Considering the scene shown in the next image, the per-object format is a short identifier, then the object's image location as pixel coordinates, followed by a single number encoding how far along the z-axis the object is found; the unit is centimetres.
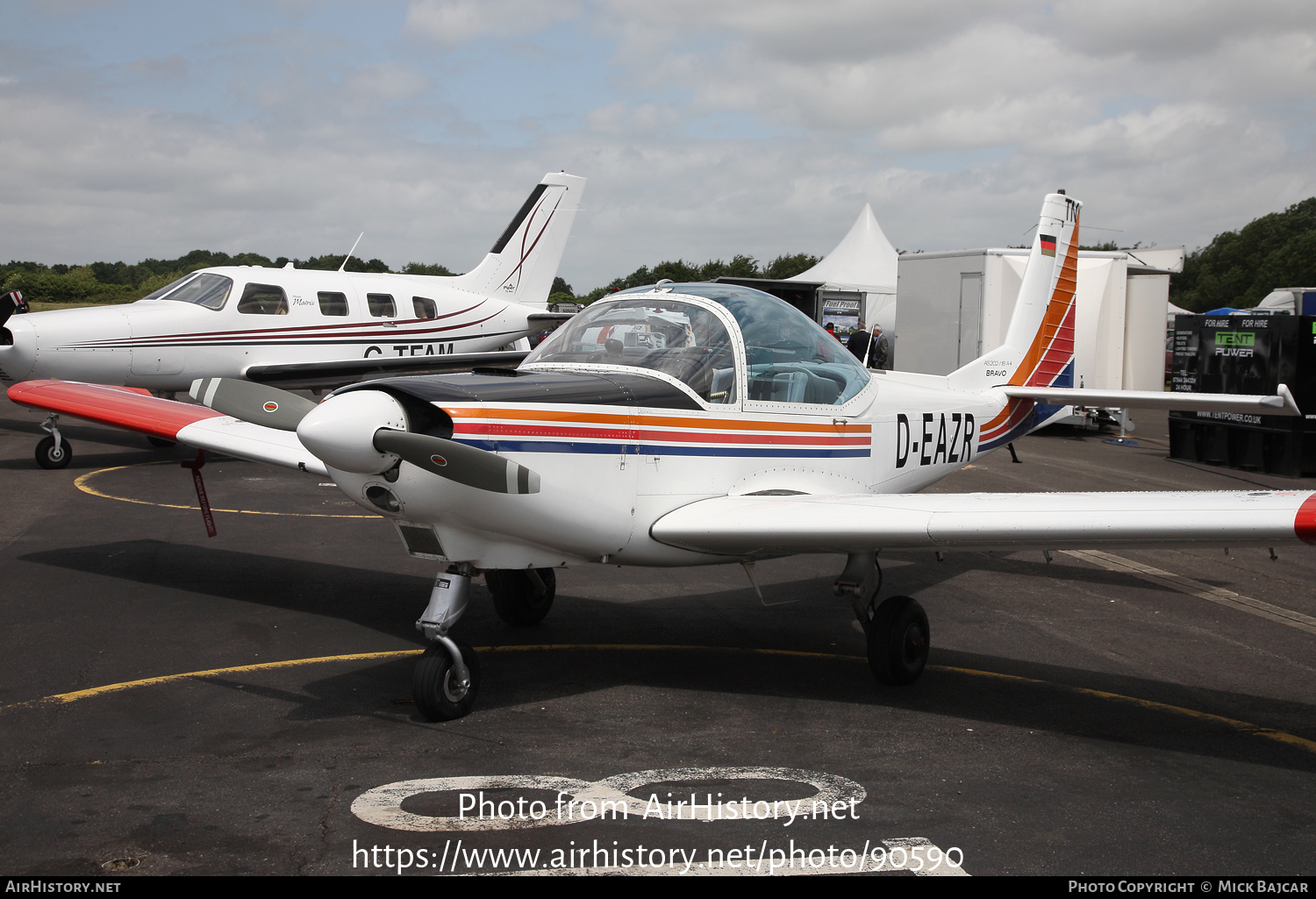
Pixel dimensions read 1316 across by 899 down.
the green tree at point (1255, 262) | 6600
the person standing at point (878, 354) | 1984
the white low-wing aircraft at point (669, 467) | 455
